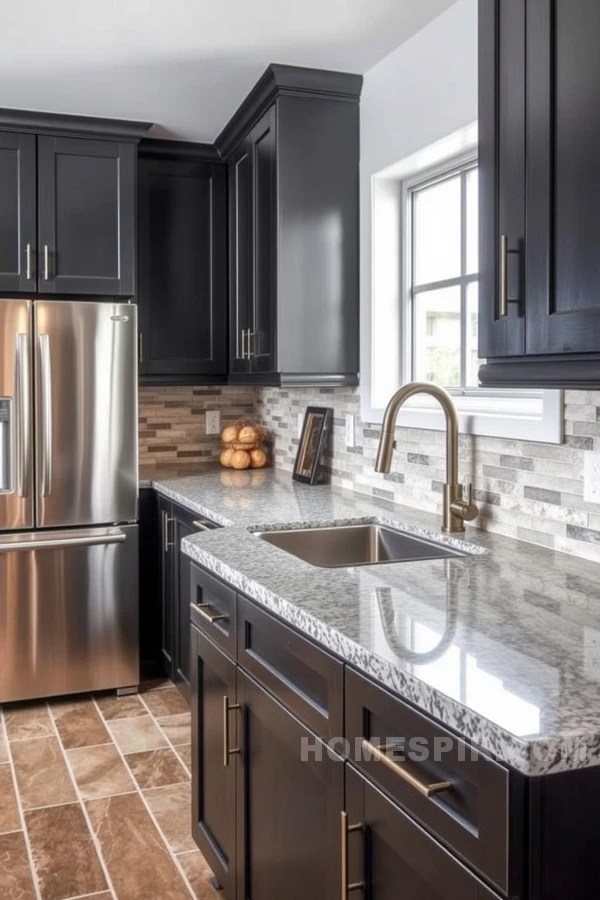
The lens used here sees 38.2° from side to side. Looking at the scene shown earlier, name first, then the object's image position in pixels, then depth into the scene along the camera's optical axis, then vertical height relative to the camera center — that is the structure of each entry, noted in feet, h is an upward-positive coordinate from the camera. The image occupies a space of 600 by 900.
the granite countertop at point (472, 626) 3.37 -1.18
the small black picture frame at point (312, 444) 11.25 -0.49
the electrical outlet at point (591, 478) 6.25 -0.52
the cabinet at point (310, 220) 9.97 +2.20
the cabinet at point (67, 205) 11.42 +2.73
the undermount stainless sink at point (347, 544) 7.97 -1.29
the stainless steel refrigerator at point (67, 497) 10.90 -1.15
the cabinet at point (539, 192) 4.57 +1.22
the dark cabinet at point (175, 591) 10.73 -2.37
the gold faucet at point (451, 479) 7.32 -0.63
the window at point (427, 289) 8.64 +1.31
